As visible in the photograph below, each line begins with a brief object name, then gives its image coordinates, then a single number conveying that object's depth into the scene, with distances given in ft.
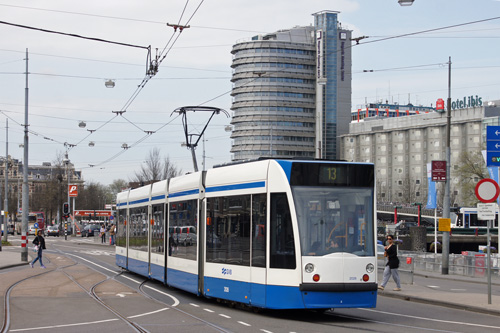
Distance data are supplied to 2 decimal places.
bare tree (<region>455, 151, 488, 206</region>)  277.44
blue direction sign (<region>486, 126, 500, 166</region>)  86.43
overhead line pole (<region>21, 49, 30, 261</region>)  120.97
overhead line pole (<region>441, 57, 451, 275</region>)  104.16
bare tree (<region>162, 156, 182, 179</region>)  273.95
